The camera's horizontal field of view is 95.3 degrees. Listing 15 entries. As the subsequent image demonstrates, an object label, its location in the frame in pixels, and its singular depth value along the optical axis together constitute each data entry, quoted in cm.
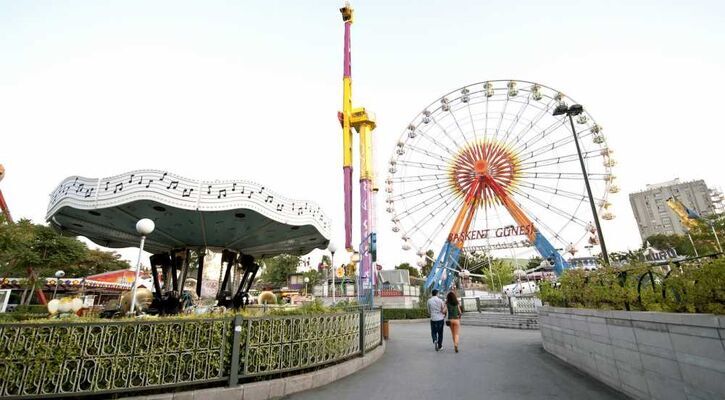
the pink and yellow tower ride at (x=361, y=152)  3497
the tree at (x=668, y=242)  5388
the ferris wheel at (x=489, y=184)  2292
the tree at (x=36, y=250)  1738
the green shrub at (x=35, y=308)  2303
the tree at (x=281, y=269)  5844
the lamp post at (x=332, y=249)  1163
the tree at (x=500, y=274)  5328
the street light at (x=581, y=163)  1084
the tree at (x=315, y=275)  5455
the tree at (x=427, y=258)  2852
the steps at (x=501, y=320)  1622
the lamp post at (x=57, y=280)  2045
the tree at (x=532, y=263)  7301
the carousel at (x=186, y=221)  859
